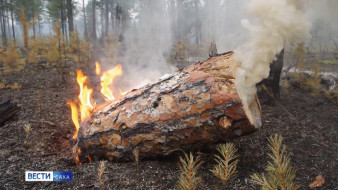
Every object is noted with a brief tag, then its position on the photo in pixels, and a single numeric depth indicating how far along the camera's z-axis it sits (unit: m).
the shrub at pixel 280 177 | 1.38
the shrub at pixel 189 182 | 1.61
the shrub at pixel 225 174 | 1.94
